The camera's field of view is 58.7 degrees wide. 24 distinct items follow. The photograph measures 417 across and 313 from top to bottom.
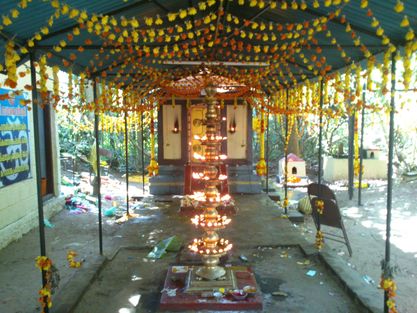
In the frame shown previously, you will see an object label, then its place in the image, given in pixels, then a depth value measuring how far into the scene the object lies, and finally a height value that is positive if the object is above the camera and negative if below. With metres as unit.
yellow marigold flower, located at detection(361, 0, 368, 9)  3.42 +1.16
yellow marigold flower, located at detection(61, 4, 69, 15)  3.40 +1.13
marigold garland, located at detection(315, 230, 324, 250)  6.40 -1.94
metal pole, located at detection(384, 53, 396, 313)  4.13 -0.44
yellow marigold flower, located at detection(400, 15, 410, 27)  3.41 +0.98
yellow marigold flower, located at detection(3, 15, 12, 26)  3.19 +0.96
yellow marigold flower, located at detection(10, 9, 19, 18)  3.13 +1.01
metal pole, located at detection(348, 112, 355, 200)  13.46 -0.94
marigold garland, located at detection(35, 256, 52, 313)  4.13 -1.75
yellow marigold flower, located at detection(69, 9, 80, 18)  3.51 +1.13
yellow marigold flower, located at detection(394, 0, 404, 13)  3.25 +1.07
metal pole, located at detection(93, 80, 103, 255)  6.01 -0.15
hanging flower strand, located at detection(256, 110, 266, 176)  12.34 -1.13
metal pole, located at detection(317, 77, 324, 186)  6.50 +0.18
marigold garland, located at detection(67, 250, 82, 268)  5.66 -2.00
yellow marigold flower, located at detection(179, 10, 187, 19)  3.92 +1.24
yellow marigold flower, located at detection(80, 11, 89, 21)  3.57 +1.12
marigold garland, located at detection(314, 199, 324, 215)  7.01 -1.46
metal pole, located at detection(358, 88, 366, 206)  10.73 -1.19
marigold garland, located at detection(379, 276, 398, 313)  4.06 -1.77
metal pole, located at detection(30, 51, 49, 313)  4.00 -0.24
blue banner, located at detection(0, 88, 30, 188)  8.12 -0.24
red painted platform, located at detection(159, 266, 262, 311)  4.38 -2.04
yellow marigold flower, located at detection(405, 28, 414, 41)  3.70 +0.93
